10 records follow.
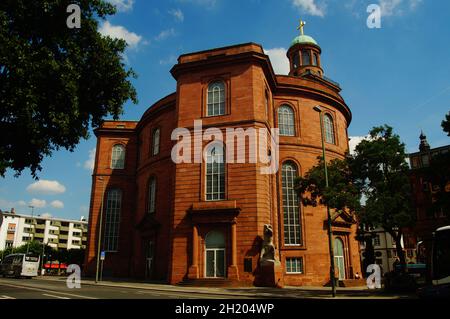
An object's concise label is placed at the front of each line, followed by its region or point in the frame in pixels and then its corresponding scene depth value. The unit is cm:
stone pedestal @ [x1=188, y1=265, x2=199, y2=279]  2348
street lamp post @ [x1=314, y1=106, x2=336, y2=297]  1641
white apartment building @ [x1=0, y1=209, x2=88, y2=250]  9650
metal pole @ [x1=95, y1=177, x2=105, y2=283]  3688
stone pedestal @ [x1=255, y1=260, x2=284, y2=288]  2216
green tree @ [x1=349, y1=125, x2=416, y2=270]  1894
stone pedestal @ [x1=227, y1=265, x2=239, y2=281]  2273
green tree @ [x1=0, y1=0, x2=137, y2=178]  1377
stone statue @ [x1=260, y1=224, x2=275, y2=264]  2259
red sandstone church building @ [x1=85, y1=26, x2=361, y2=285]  2409
